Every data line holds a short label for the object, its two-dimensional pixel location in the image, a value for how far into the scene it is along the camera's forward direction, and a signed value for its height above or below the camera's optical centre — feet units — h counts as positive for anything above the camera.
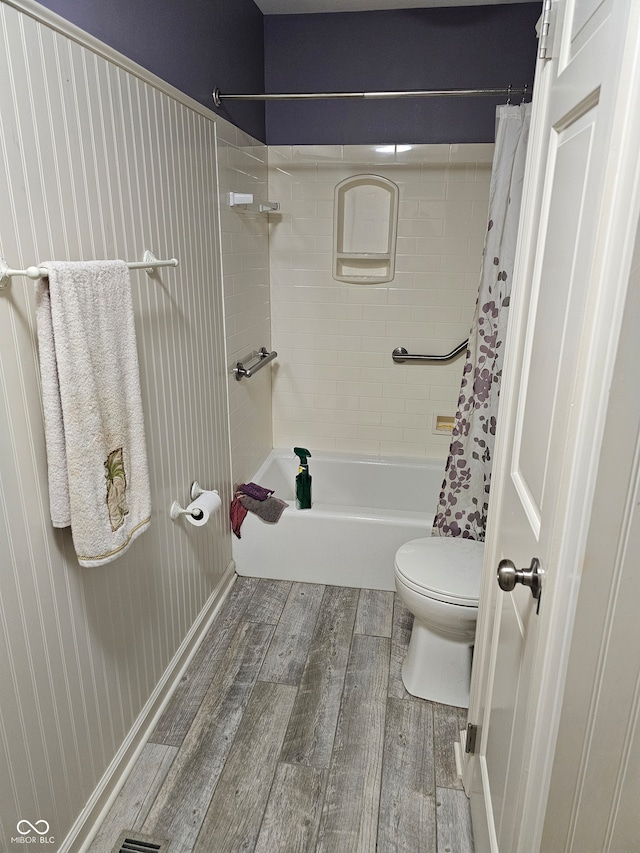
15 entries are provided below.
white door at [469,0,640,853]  2.47 -0.65
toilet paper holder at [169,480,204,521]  6.58 -2.86
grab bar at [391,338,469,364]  10.11 -1.77
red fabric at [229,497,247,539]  8.84 -3.81
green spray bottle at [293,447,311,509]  9.05 -3.50
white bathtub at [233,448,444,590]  8.68 -4.23
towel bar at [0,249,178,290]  3.77 -0.18
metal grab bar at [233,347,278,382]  8.80 -1.77
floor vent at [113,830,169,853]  5.07 -4.92
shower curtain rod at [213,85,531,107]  6.89 +1.75
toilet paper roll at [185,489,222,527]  6.72 -2.87
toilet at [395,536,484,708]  6.37 -3.76
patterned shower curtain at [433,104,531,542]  6.91 -1.32
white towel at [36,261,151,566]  4.06 -1.13
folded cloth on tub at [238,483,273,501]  9.02 -3.58
